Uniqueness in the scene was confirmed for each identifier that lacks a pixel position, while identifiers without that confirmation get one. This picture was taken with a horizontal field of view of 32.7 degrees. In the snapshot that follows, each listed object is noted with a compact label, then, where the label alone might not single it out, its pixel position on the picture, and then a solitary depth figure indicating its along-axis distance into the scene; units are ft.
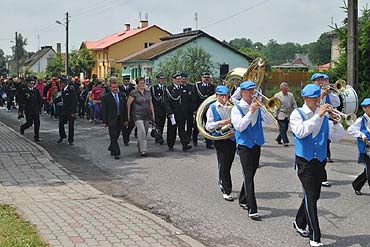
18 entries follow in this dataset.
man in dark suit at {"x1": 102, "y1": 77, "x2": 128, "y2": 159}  45.85
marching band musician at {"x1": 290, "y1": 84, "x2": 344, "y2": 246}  22.16
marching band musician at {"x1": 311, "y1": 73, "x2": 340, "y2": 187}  32.78
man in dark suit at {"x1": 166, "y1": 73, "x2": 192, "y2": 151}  49.11
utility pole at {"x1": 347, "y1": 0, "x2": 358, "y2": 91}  63.26
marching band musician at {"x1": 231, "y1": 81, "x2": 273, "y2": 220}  26.55
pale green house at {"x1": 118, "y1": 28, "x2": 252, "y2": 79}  185.06
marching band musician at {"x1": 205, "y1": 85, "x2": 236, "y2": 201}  30.76
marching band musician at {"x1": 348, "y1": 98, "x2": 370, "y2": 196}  29.32
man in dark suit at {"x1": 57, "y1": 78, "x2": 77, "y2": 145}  53.26
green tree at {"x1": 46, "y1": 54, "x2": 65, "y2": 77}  236.20
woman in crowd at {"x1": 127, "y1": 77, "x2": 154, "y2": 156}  45.91
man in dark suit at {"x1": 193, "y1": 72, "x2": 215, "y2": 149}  50.21
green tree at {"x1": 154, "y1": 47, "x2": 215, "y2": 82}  117.19
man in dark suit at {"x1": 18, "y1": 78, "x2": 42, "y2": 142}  56.23
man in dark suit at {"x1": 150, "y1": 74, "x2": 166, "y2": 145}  53.11
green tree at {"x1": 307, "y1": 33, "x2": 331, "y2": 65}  381.77
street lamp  189.54
